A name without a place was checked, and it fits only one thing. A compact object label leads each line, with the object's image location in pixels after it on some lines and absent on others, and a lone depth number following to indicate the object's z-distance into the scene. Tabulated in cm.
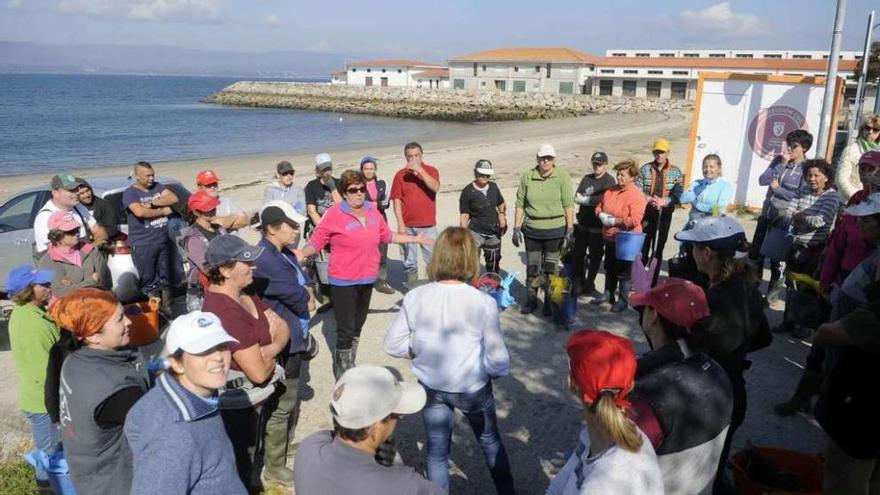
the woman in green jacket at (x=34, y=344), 383
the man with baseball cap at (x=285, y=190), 798
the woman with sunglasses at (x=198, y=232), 537
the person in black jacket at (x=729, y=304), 306
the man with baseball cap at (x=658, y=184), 772
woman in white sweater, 343
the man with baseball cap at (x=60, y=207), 617
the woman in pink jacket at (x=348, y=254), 515
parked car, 813
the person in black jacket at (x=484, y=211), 731
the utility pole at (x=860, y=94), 1553
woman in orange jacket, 673
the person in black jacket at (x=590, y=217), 722
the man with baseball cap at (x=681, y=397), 242
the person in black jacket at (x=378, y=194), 808
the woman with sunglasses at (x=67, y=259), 532
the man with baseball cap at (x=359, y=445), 219
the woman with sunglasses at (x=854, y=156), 677
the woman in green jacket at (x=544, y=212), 684
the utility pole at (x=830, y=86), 988
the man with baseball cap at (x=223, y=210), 650
